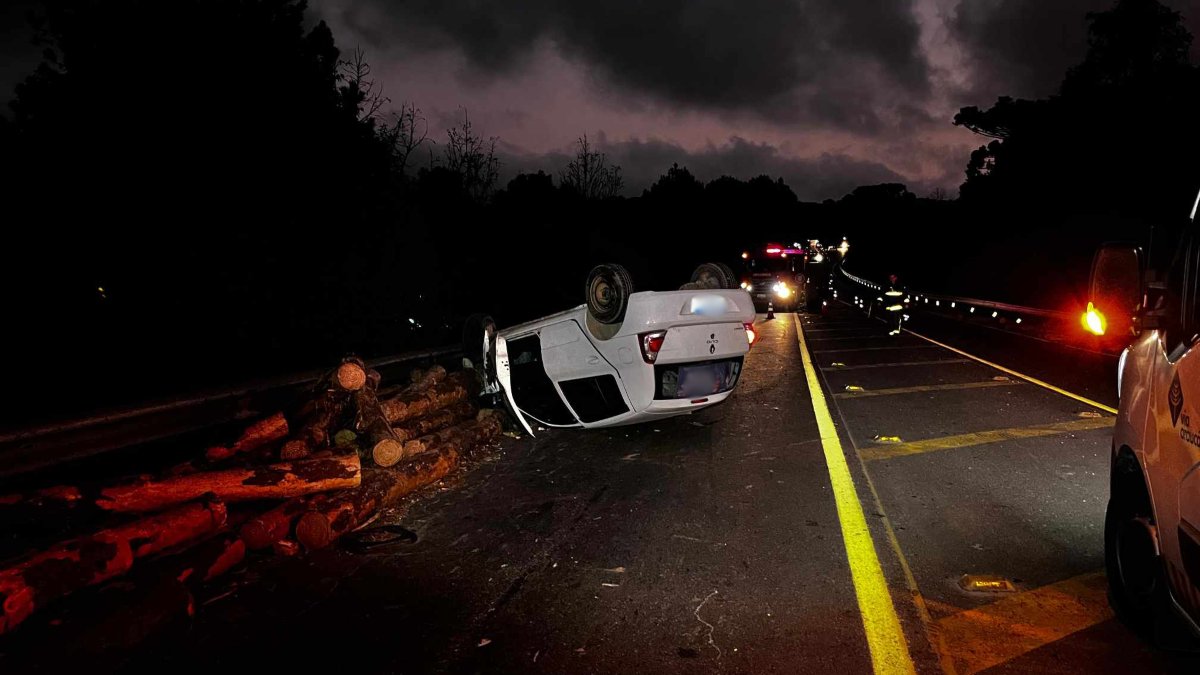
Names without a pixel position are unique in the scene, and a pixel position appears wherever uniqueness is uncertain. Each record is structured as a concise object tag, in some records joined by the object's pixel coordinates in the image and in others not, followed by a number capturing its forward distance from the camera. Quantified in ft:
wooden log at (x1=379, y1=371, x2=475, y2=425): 21.66
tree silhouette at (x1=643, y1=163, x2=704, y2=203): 197.57
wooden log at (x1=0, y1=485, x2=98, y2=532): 12.85
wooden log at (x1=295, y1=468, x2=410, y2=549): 14.51
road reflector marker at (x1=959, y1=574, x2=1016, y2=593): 11.39
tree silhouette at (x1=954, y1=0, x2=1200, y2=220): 85.71
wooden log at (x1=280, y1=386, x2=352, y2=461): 17.20
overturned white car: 20.01
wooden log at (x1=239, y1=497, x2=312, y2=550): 14.15
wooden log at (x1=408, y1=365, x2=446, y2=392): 24.03
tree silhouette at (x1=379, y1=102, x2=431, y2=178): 63.21
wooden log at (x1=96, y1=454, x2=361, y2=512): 13.96
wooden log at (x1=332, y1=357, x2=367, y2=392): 20.22
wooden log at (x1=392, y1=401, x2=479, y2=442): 20.71
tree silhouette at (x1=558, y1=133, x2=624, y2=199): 113.70
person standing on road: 64.08
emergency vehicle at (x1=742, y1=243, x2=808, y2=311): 89.81
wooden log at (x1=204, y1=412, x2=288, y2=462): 16.55
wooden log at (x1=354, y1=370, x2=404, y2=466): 18.34
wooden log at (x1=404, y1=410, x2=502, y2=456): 19.62
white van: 6.97
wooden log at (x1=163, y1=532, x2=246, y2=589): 12.38
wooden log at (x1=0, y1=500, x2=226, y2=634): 10.85
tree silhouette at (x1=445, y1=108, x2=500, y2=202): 85.56
